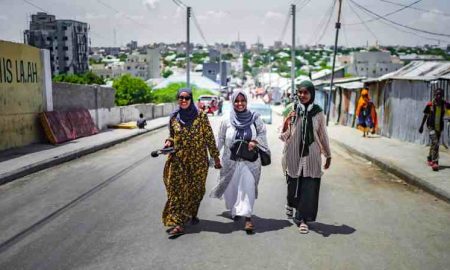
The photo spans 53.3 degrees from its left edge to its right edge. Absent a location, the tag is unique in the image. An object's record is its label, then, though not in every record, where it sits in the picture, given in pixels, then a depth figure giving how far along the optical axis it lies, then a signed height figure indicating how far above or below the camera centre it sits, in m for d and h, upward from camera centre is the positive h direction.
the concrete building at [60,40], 126.38 +12.46
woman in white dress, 5.49 -0.90
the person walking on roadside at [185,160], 5.36 -0.90
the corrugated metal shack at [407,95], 14.30 -0.25
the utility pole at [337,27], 24.72 +3.33
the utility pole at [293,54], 35.06 +2.55
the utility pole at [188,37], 40.28 +4.33
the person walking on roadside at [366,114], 18.22 -1.06
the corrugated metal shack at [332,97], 27.64 -0.64
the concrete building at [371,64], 100.16 +5.58
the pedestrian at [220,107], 40.86 -1.96
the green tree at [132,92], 55.75 -0.91
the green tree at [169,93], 59.10 -1.14
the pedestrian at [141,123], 22.53 -1.91
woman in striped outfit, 5.43 -0.76
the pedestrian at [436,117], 9.45 -0.60
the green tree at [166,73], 157.19 +4.32
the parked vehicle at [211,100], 38.24 -1.37
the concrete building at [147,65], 143.75 +6.31
